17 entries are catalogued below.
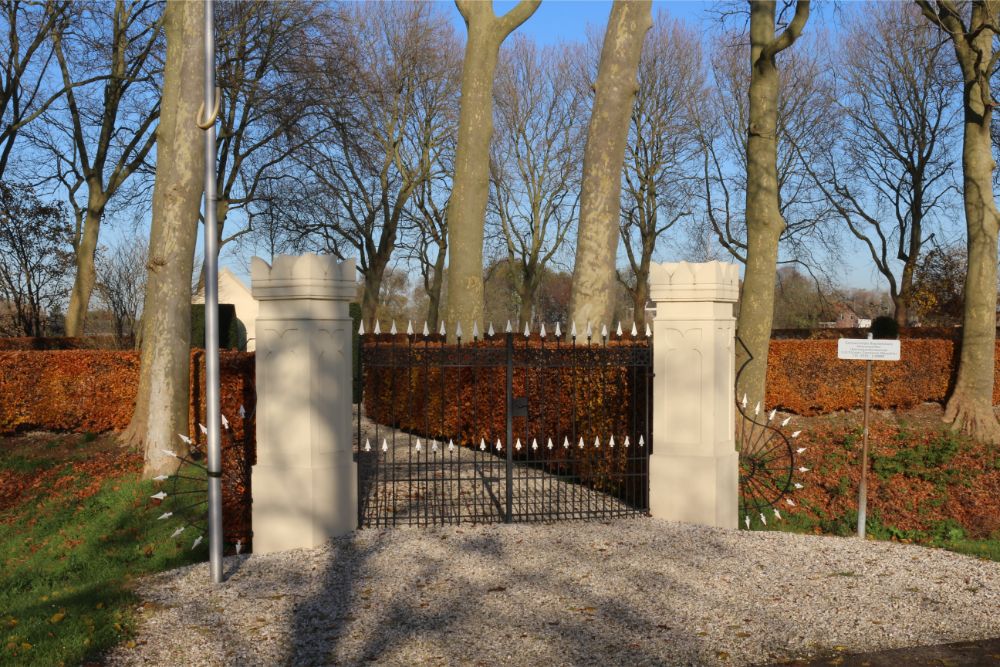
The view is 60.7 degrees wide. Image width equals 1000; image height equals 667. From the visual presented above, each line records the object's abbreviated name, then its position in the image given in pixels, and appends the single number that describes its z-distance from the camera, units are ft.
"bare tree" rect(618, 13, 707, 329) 100.53
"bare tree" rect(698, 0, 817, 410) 37.29
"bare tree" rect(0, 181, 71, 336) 71.82
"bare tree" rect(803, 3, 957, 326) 86.94
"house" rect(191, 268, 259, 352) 129.21
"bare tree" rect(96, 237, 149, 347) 83.61
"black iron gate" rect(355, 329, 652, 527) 26.21
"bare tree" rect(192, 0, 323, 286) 66.95
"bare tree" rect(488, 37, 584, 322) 108.47
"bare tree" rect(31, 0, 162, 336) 63.00
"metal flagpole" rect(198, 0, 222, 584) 19.86
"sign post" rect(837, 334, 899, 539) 27.66
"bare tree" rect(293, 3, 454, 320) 92.38
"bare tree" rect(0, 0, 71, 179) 60.23
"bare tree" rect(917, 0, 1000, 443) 45.55
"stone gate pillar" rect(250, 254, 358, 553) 23.02
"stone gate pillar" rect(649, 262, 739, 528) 26.05
